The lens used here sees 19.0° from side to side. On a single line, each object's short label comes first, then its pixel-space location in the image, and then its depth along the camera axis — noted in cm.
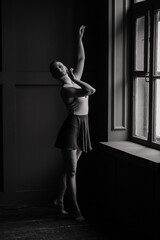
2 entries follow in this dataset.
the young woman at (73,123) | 448
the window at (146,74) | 445
